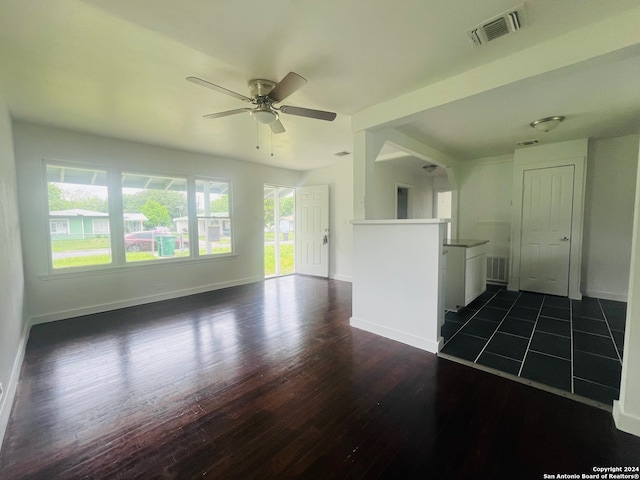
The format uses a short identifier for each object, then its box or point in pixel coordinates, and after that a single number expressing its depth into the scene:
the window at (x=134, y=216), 3.50
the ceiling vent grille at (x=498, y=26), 1.56
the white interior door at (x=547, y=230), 4.07
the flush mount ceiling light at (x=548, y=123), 3.04
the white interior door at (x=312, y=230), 5.80
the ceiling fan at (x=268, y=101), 2.08
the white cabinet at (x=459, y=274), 3.50
